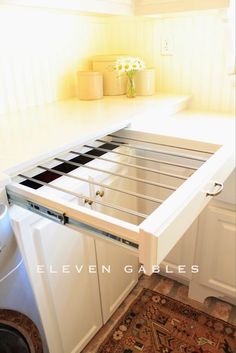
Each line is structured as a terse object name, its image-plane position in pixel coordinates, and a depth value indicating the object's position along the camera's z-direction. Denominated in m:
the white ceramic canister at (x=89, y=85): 1.49
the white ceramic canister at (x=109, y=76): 1.60
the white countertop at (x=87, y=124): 0.90
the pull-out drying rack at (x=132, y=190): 0.55
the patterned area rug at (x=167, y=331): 1.28
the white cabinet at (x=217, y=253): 1.26
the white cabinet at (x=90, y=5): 0.99
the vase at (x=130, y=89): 1.56
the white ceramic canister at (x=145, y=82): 1.60
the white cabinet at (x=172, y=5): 1.23
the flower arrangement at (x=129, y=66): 1.46
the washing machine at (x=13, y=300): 0.71
